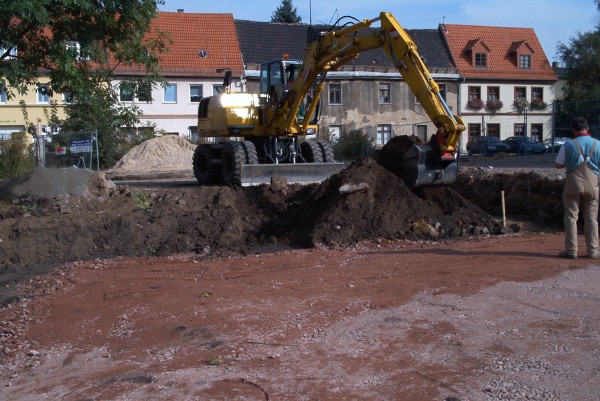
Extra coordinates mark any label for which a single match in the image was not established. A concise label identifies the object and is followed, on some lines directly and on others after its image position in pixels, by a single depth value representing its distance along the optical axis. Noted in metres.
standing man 9.78
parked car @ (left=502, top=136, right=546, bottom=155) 37.53
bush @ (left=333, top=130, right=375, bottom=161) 38.32
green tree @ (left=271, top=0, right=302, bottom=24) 83.43
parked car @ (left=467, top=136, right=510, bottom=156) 43.34
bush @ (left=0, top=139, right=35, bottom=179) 23.64
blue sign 30.02
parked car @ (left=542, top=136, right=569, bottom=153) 28.60
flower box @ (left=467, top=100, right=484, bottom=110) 54.28
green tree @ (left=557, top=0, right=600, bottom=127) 53.56
